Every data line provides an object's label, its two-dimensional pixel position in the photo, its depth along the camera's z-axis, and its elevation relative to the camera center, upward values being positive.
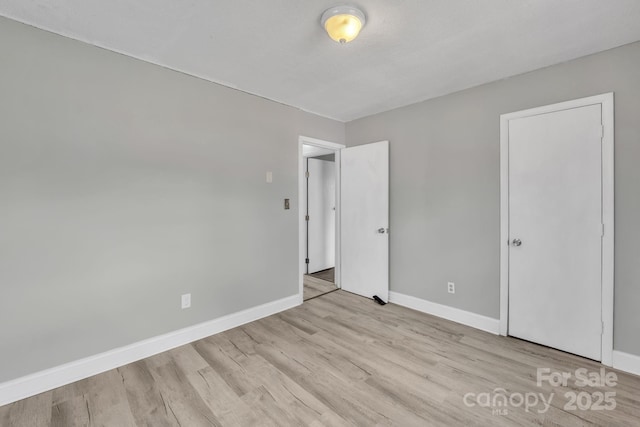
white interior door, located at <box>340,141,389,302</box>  3.48 -0.10
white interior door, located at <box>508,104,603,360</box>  2.17 -0.15
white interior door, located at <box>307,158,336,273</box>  4.86 -0.05
